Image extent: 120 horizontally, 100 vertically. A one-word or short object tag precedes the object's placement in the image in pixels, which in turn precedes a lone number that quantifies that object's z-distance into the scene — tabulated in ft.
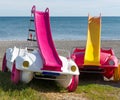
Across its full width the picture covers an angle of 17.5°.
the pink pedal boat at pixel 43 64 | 31.07
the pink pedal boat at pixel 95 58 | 38.42
